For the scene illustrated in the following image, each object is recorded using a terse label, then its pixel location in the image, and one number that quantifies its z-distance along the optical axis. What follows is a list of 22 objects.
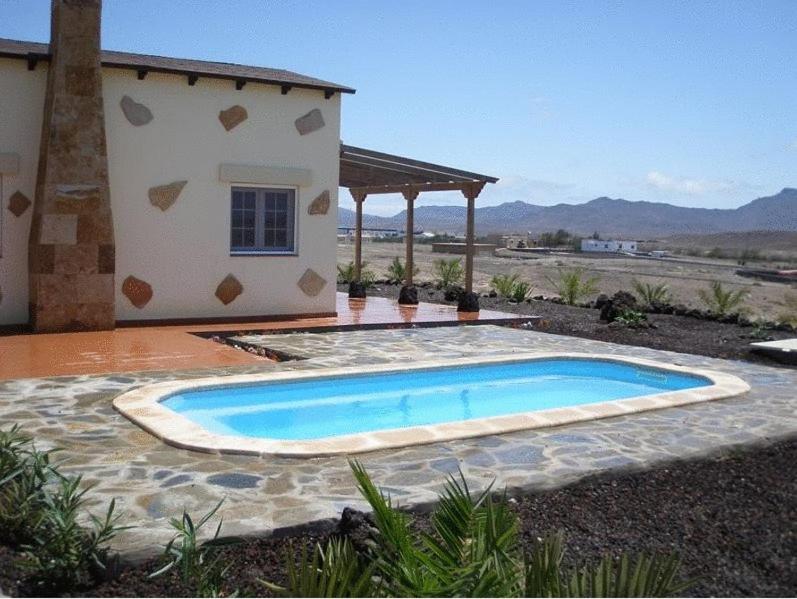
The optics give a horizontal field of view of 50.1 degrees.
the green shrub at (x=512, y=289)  18.81
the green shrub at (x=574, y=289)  18.83
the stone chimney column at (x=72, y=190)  11.75
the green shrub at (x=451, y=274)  20.78
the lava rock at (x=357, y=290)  18.05
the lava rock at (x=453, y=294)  18.38
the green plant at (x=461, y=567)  2.94
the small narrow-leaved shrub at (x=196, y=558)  4.00
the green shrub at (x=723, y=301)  16.70
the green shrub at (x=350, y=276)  21.02
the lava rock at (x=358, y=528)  4.08
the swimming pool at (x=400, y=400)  6.94
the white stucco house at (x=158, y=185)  11.88
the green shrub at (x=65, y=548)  4.04
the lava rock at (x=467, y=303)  16.23
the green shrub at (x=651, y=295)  17.84
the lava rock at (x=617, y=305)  15.58
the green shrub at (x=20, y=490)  4.47
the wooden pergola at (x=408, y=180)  15.77
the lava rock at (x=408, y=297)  17.06
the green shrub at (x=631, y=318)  14.91
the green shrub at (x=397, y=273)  22.36
